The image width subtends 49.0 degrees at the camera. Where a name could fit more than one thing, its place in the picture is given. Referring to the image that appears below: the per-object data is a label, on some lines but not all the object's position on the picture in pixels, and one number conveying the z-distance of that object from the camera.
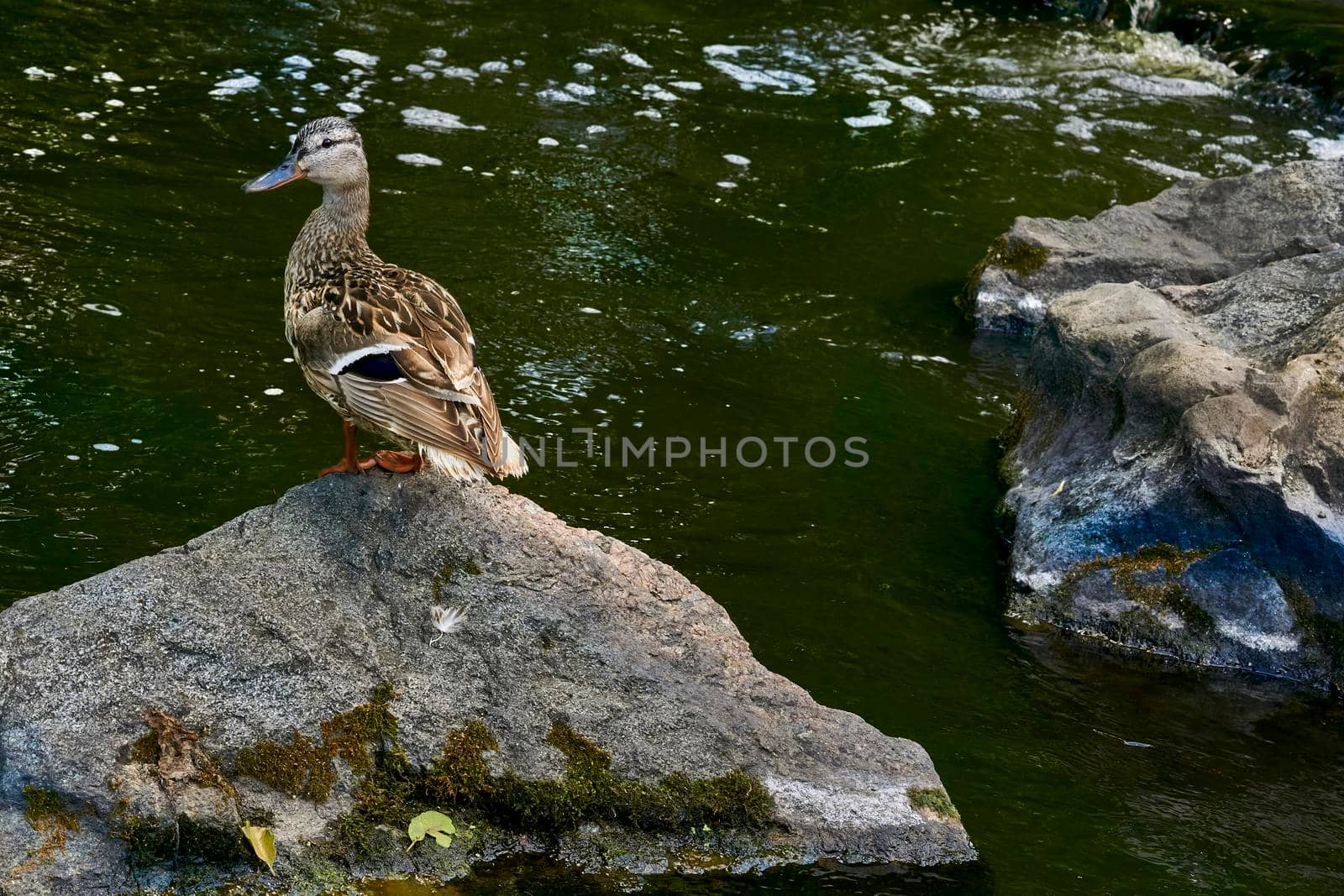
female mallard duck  4.70
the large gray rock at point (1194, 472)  6.20
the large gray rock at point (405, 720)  4.07
